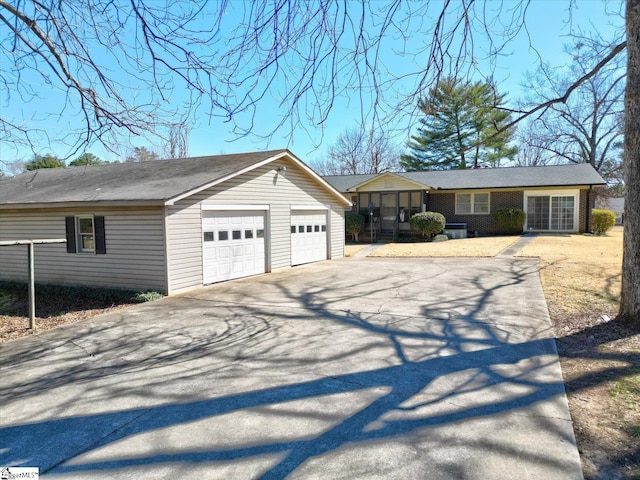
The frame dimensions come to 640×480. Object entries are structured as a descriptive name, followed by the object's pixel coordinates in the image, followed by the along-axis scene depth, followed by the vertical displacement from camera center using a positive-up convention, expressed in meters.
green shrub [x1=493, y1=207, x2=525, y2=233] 22.50 -0.12
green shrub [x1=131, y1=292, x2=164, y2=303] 9.69 -1.69
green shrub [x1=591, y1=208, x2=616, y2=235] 21.97 -0.32
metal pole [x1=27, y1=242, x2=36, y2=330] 7.64 -1.23
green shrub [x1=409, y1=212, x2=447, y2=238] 21.91 -0.23
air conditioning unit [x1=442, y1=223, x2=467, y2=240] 23.23 -0.68
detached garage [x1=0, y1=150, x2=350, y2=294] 10.26 +0.09
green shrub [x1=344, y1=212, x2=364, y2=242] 23.66 -0.18
